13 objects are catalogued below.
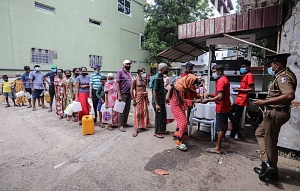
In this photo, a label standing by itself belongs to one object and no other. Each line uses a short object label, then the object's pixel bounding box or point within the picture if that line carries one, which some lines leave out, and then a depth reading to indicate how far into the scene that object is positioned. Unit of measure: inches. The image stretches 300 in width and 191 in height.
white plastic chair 158.9
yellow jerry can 173.4
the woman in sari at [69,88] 216.5
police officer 91.8
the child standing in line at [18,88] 318.0
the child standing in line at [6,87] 302.2
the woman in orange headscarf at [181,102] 142.3
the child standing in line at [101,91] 196.5
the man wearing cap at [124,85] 181.5
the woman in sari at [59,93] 232.3
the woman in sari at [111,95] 192.5
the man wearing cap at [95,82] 202.2
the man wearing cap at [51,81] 257.6
